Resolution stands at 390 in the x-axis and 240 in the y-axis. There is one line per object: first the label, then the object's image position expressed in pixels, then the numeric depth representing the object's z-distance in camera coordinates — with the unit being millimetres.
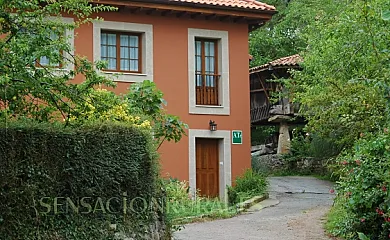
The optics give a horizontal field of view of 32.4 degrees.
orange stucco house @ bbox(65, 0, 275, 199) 18453
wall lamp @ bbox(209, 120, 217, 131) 19188
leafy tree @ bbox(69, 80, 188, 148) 12186
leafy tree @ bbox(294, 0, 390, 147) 11242
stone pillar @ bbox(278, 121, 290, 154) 28700
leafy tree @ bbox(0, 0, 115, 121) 9039
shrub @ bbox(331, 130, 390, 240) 10633
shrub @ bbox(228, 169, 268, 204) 18531
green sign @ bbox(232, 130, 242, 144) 19578
